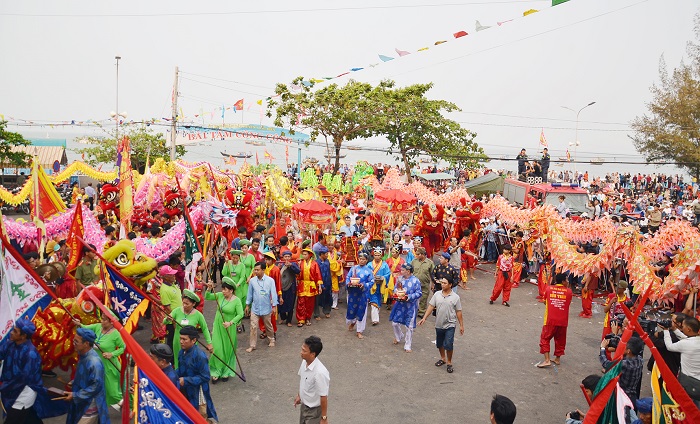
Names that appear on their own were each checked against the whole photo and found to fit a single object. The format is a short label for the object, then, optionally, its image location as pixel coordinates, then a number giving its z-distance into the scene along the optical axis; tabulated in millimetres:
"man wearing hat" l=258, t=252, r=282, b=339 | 9273
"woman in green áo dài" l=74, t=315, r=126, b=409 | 5764
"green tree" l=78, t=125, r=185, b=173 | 33562
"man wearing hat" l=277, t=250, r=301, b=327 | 9461
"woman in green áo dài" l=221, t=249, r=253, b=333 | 8719
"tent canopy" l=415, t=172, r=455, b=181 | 30138
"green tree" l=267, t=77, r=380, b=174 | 24203
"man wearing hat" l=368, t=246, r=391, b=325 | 9798
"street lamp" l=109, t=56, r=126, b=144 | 29684
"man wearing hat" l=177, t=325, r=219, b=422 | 5602
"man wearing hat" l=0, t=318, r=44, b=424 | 5133
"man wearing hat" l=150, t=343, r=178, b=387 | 5043
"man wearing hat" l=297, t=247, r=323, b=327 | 9664
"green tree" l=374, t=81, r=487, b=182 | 25536
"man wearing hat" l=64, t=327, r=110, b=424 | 5168
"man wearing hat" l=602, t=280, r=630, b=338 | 8438
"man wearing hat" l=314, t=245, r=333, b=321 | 10227
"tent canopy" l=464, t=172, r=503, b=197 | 25938
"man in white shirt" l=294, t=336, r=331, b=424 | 5035
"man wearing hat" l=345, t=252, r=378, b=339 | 9383
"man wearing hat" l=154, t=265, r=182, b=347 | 7359
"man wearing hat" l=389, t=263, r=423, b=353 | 8609
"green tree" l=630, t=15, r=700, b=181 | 31078
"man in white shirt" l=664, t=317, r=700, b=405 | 5770
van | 20875
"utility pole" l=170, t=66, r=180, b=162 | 25438
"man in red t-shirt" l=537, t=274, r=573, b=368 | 8008
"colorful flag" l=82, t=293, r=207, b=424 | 3680
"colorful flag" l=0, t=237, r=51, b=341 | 5465
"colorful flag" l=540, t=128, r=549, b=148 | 30406
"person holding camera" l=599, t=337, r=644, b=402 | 6223
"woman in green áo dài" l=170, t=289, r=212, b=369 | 6449
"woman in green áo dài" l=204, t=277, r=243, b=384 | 7332
